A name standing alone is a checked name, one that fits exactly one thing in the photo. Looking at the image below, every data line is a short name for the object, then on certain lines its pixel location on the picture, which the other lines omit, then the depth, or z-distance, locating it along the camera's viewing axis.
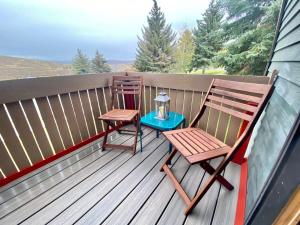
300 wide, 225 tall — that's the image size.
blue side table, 1.66
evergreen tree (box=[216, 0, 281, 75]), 5.37
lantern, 1.81
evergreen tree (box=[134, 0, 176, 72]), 13.59
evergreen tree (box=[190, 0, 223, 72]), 9.65
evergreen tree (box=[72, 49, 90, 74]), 18.83
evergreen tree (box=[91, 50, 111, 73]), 18.59
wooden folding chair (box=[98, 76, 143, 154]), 1.88
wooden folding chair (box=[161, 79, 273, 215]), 1.05
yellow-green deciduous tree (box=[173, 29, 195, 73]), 11.40
